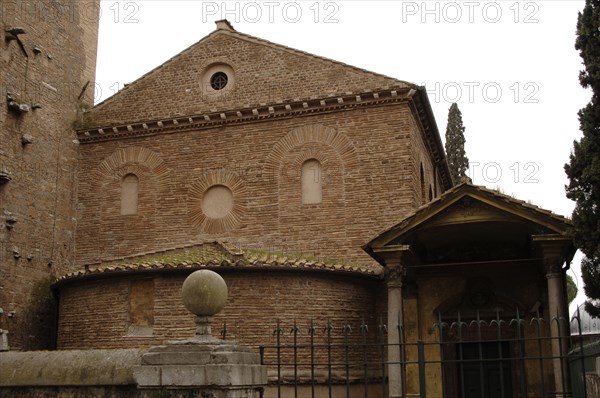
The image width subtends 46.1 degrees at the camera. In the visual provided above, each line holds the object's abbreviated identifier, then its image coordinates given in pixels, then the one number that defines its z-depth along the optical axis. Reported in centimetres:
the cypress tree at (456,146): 3312
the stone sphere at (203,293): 673
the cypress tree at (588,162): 1069
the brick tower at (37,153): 1742
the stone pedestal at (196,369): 634
